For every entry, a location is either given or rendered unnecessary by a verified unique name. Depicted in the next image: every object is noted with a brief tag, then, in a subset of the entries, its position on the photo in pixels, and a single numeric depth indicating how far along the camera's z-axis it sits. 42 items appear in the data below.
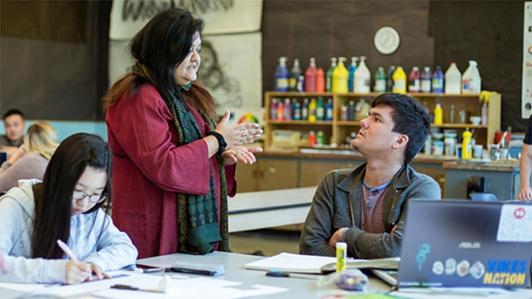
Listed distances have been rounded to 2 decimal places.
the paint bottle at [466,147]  7.24
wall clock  8.38
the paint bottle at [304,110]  8.70
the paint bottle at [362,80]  8.32
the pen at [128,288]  2.18
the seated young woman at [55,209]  2.23
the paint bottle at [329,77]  8.55
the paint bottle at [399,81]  8.11
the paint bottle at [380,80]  8.27
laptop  2.16
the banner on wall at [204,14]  9.14
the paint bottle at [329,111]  8.52
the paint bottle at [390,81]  8.31
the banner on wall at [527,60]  7.77
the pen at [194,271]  2.45
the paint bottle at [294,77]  8.75
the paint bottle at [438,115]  8.03
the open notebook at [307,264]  2.44
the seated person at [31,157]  5.01
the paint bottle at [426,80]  8.05
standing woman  2.79
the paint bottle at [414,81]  8.09
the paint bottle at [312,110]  8.62
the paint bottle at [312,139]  8.69
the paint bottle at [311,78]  8.66
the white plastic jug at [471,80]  7.83
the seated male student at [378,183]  2.93
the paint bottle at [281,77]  8.74
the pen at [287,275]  2.44
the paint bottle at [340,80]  8.41
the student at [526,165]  5.42
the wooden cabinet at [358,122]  7.82
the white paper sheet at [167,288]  2.13
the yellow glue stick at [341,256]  2.39
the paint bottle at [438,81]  7.98
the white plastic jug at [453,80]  7.93
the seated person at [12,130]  7.92
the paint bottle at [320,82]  8.59
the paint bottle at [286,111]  8.79
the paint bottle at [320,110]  8.56
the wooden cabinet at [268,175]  8.39
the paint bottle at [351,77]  8.43
